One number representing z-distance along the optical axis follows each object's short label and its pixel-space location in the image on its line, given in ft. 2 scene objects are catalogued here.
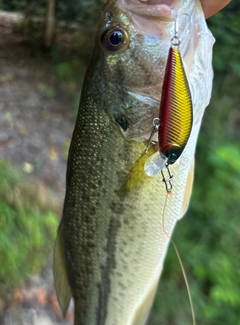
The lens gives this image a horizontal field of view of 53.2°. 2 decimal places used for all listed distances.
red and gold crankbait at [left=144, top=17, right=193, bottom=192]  0.40
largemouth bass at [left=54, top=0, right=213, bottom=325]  0.48
